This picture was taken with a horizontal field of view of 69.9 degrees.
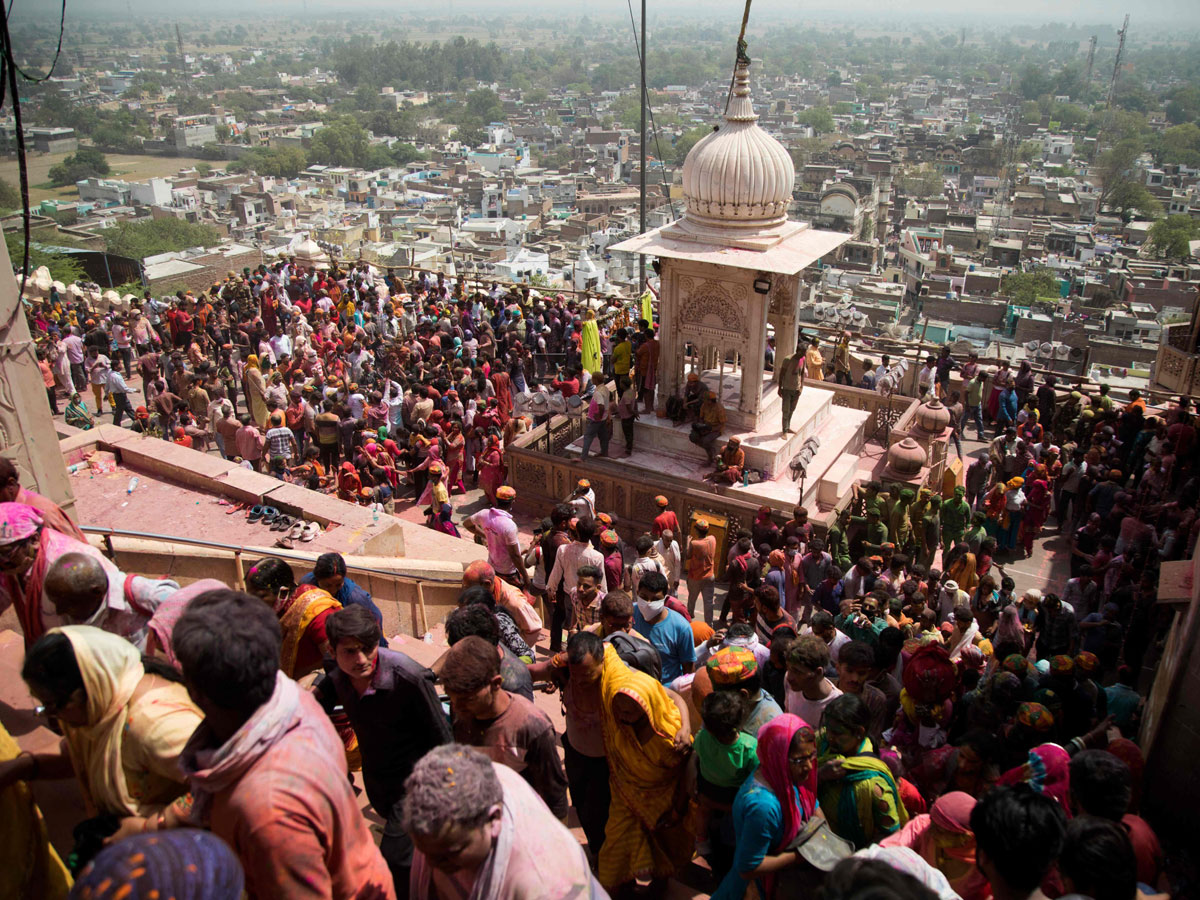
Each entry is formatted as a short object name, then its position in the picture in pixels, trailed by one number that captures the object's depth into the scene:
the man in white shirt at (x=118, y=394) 13.51
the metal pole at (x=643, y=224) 14.57
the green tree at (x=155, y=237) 69.00
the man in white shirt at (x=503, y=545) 6.71
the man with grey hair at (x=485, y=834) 2.15
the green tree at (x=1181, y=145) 121.73
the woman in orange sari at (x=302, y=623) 4.00
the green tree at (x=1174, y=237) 78.69
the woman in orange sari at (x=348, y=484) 9.92
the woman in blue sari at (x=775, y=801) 3.29
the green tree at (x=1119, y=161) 112.44
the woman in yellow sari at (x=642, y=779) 3.56
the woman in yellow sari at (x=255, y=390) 12.59
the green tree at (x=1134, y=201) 98.00
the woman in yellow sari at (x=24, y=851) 2.70
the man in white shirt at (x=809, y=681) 4.04
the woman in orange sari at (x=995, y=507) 10.16
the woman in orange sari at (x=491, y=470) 10.65
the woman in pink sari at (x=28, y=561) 3.76
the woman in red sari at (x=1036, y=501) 10.11
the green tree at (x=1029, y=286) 66.44
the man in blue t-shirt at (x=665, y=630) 4.82
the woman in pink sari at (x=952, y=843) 3.21
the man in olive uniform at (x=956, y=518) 9.39
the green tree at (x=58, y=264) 35.22
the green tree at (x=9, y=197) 73.18
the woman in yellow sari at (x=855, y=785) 3.39
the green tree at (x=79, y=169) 103.56
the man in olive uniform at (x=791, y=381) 10.98
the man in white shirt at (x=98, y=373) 13.58
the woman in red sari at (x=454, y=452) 11.16
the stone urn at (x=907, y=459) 10.85
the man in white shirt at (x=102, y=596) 3.41
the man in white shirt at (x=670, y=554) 8.10
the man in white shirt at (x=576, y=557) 6.22
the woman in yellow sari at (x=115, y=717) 2.65
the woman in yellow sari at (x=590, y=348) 13.52
